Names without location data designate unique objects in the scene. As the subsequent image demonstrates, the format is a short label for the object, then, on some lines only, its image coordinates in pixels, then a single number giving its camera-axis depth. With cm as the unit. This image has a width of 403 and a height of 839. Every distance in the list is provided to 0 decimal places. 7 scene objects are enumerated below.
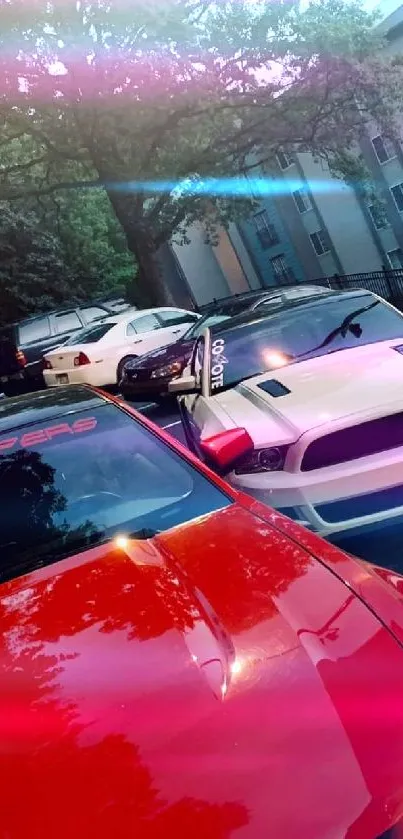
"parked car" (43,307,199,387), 1352
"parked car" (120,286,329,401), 1088
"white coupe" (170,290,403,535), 395
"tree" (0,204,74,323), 2491
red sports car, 151
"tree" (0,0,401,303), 1745
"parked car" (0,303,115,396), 1499
